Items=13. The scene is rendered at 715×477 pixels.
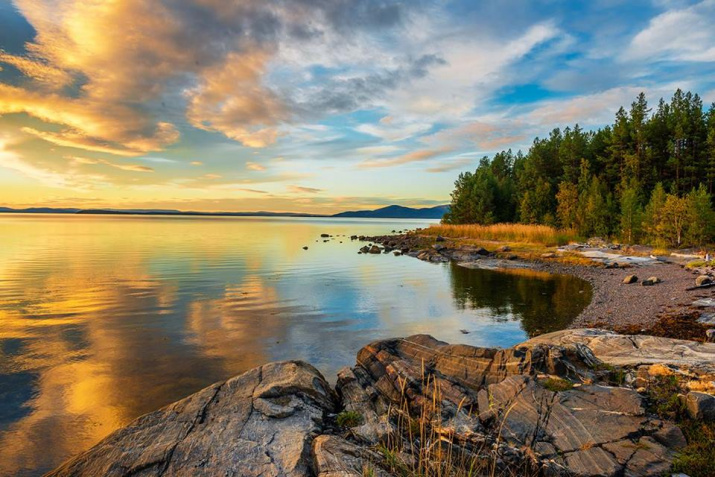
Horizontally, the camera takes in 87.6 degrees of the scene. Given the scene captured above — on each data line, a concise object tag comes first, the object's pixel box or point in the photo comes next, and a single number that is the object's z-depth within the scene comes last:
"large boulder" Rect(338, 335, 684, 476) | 5.71
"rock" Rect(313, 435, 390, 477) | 5.20
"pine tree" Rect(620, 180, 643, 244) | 48.17
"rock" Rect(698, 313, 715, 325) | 14.64
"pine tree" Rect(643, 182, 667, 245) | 43.16
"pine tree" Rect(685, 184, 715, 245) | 39.34
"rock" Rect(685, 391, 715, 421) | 6.28
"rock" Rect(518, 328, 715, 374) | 8.76
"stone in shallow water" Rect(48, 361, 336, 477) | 5.84
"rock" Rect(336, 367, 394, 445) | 6.47
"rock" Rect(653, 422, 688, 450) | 5.83
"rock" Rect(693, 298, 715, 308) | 17.27
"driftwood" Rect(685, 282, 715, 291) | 21.03
